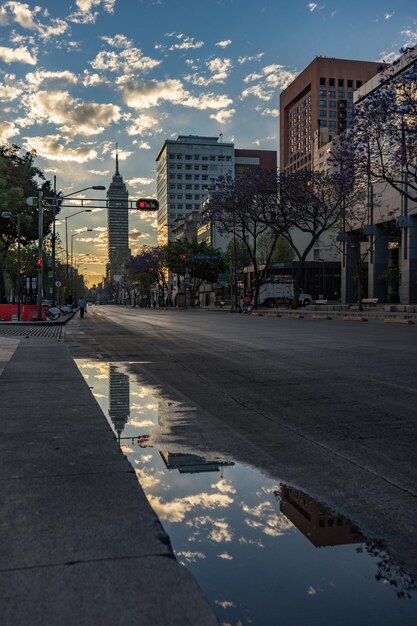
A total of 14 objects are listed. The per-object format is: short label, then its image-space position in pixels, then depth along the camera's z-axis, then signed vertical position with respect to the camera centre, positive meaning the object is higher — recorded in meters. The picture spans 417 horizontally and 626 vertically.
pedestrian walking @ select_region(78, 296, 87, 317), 47.90 -0.84
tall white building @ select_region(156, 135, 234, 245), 171.12 +35.77
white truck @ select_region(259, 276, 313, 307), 69.16 +0.07
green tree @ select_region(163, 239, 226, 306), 93.75 +5.22
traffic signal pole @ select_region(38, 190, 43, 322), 31.53 +1.50
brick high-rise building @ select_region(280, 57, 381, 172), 154.62 +53.45
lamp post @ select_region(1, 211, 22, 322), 32.76 +5.10
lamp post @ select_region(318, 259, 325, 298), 86.28 +3.08
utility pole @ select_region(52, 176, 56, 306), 46.12 +3.28
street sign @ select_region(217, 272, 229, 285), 92.25 +2.55
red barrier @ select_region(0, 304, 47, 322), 34.66 -1.10
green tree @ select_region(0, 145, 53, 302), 49.69 +8.35
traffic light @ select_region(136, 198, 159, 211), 33.50 +5.18
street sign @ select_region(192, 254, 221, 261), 77.75 +5.16
